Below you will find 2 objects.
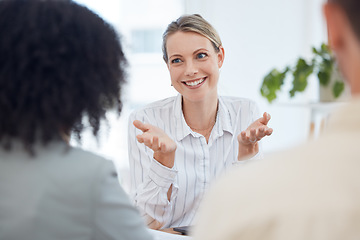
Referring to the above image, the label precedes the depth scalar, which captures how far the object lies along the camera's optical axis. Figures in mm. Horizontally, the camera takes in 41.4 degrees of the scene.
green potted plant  3121
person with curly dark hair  774
